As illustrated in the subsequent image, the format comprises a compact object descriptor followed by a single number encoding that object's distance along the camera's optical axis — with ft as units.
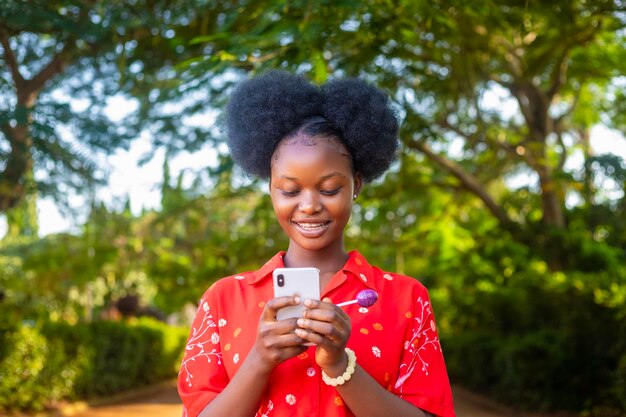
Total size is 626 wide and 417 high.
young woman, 6.53
